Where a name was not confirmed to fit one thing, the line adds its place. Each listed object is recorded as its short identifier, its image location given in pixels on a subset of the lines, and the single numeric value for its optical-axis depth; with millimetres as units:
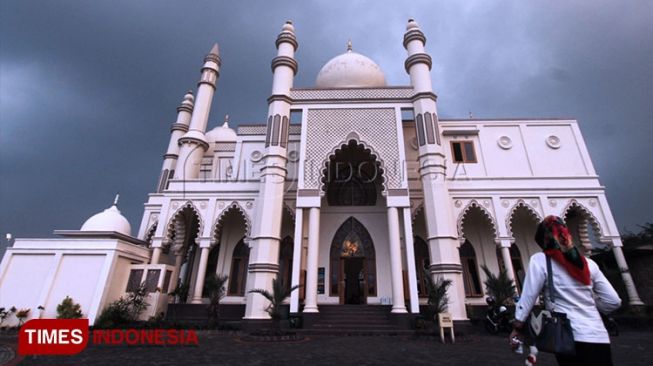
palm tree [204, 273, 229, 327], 10031
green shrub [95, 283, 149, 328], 9703
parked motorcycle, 9180
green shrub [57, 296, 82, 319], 9680
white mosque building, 10352
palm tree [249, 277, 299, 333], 8055
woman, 1829
